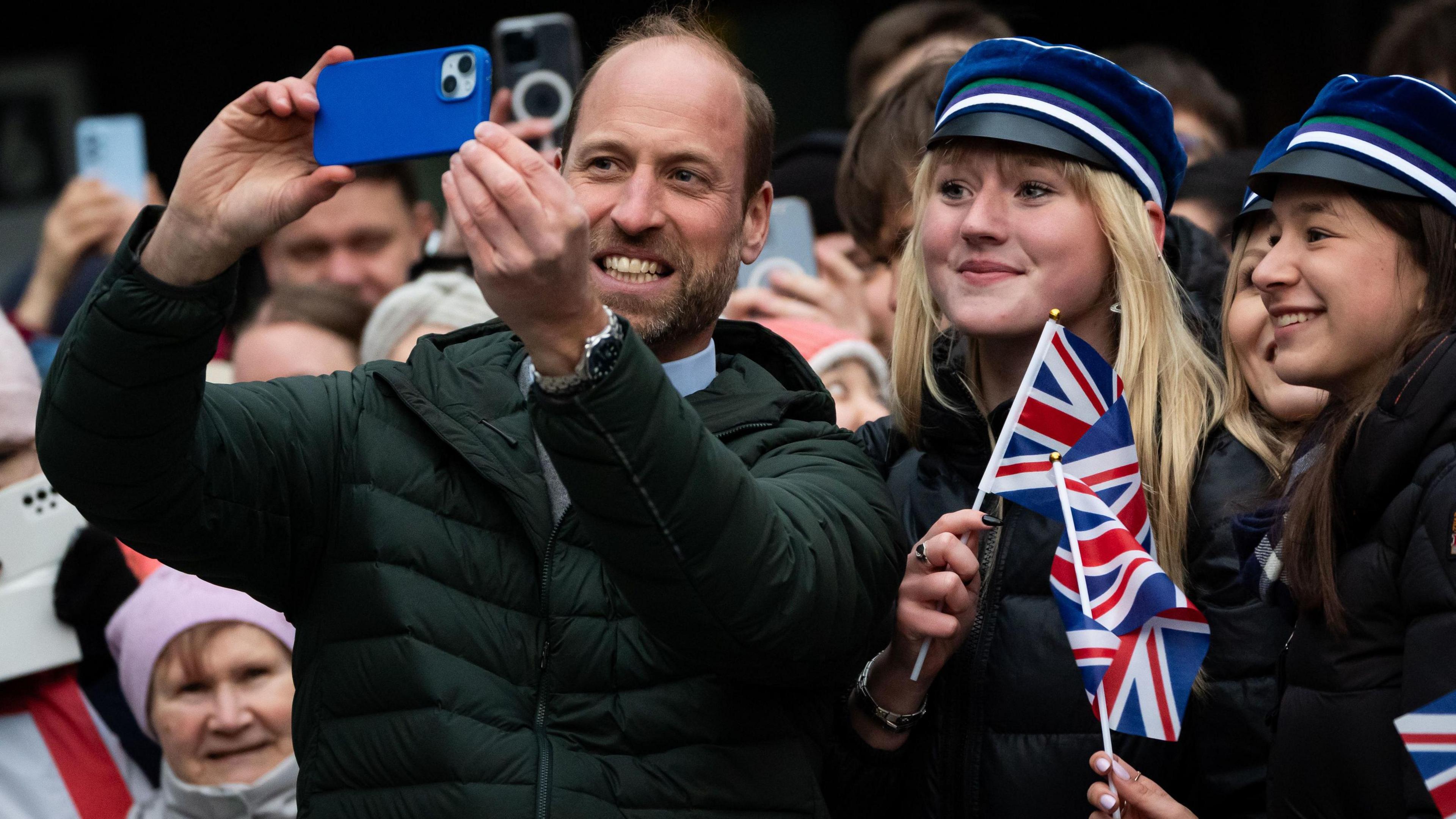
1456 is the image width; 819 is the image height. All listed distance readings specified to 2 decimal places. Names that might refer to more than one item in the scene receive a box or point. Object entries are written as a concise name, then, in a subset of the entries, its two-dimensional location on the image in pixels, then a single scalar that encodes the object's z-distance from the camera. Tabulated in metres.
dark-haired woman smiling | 4.19
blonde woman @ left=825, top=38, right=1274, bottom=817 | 5.08
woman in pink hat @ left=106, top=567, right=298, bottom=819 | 7.21
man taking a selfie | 3.71
